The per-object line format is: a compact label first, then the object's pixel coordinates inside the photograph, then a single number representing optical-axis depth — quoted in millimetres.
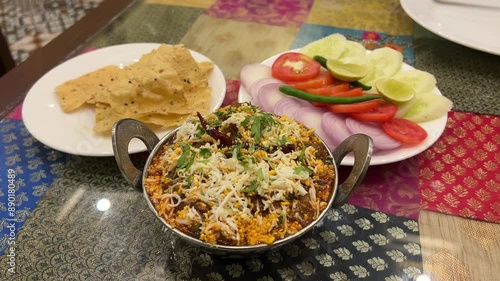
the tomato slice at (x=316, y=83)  522
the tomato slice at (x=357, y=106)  478
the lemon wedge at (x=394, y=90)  487
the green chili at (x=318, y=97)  481
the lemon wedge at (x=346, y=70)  515
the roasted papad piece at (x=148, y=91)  510
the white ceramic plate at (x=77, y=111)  486
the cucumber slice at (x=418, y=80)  535
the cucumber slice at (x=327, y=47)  579
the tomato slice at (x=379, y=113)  472
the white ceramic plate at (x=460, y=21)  598
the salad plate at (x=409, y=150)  450
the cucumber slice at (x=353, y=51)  581
